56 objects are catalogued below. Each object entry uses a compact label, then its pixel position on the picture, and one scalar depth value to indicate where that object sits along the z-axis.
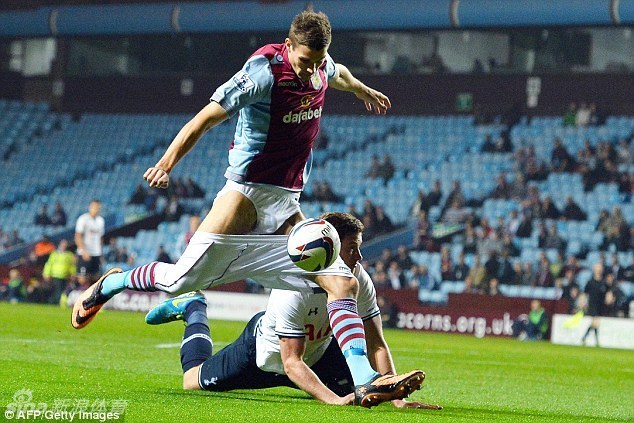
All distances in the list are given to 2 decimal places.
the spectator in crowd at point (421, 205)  26.94
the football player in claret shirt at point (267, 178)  6.85
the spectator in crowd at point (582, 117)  29.03
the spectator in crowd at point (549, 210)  25.22
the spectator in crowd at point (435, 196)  27.03
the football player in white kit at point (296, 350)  7.24
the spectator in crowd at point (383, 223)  26.42
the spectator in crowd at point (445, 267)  24.19
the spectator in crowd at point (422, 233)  26.11
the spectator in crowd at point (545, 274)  22.84
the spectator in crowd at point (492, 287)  22.58
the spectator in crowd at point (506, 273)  23.19
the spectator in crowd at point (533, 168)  27.27
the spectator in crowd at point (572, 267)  22.58
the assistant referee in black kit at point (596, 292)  21.02
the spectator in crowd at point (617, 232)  23.77
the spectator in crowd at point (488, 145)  29.20
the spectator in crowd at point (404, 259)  24.62
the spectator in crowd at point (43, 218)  31.44
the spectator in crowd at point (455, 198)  26.61
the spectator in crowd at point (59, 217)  31.22
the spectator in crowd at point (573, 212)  25.12
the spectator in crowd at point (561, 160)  27.28
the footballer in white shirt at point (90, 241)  20.50
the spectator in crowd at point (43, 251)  27.08
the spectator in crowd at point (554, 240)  24.01
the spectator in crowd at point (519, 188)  26.80
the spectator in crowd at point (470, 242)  24.73
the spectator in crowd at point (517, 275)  23.11
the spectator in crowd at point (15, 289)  25.97
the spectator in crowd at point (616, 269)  22.19
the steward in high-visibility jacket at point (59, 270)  23.59
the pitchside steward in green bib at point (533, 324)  21.16
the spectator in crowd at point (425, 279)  23.89
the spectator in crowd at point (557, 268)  23.08
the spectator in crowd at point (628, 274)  22.57
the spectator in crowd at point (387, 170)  29.58
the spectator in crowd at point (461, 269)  23.80
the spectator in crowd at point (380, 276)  23.84
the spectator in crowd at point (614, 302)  21.14
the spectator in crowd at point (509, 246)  24.06
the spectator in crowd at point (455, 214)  26.44
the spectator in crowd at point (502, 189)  26.94
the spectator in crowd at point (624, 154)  26.78
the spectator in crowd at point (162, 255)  26.36
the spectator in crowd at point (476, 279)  23.03
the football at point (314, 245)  6.82
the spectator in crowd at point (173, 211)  29.62
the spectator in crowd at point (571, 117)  29.39
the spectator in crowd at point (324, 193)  28.30
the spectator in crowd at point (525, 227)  25.00
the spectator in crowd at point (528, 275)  23.12
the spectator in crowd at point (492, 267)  23.27
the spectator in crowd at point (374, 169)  29.74
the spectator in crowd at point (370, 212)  26.47
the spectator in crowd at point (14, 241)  30.97
